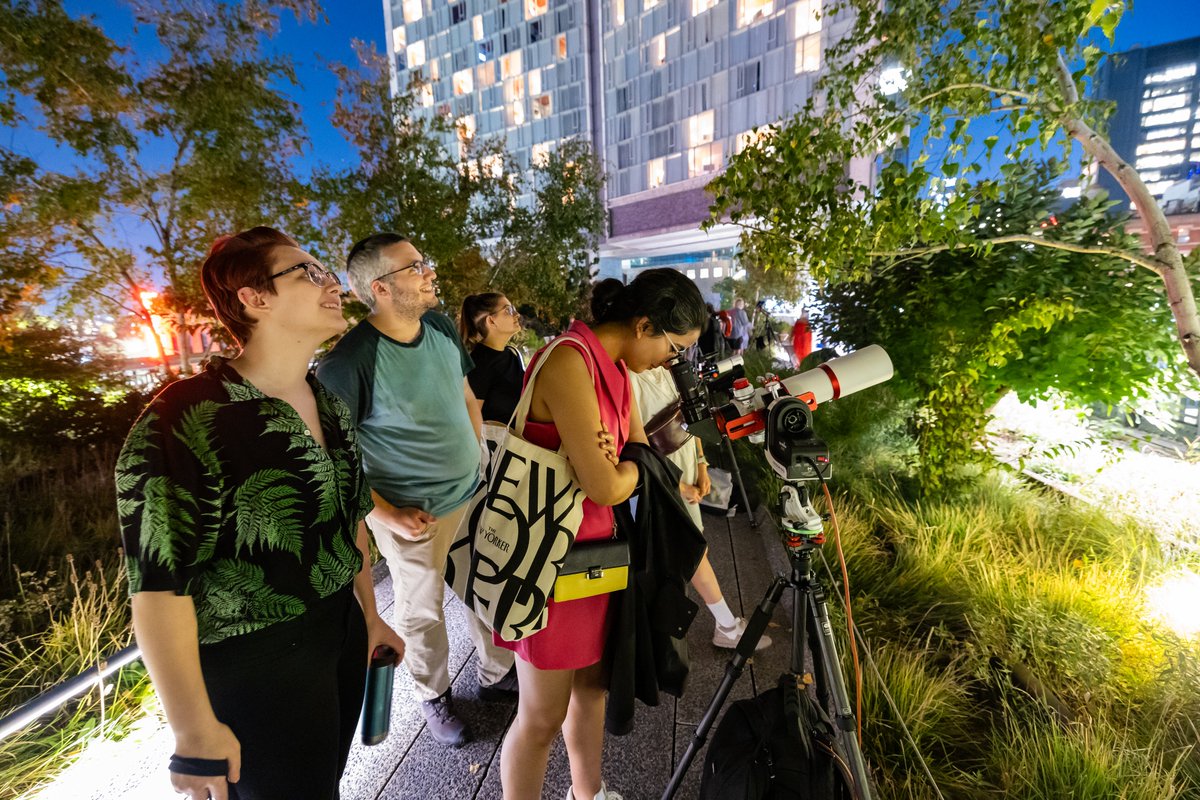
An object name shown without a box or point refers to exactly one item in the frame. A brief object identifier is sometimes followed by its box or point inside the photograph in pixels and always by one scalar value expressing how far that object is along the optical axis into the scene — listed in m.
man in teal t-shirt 1.85
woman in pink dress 1.21
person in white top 2.51
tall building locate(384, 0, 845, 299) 26.45
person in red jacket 6.35
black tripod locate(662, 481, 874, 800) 1.29
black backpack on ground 1.28
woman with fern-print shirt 0.87
